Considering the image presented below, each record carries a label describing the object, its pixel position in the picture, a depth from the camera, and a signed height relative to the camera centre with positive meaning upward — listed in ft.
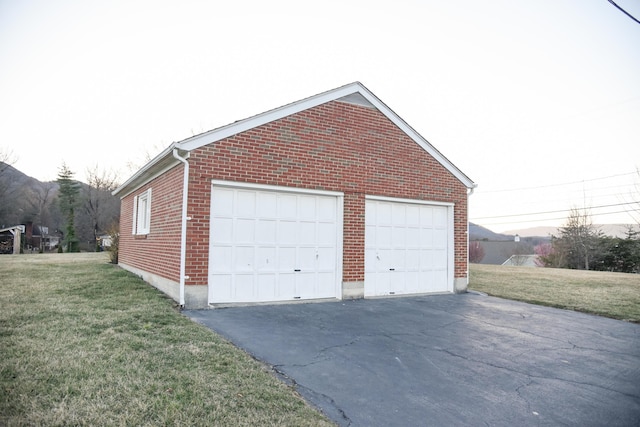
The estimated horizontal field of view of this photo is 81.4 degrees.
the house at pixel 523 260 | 135.44 -7.14
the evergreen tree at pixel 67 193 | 150.51 +16.50
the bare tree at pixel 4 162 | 121.24 +23.00
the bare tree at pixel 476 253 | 164.45 -5.84
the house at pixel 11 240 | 114.52 -2.74
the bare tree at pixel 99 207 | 157.69 +11.17
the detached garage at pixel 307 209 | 24.76 +2.12
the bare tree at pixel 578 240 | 98.58 +0.46
